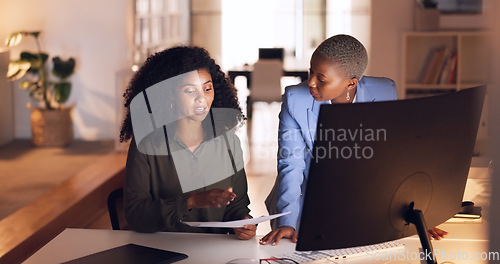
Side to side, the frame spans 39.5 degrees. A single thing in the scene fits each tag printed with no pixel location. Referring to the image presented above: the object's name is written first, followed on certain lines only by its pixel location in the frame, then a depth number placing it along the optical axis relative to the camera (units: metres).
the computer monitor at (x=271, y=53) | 9.31
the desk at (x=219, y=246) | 1.89
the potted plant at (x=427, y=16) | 6.48
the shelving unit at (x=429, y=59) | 6.62
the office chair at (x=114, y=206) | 2.53
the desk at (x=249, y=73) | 8.47
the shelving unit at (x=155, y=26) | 7.68
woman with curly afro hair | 2.25
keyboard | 1.83
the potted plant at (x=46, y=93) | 7.16
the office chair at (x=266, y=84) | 8.30
